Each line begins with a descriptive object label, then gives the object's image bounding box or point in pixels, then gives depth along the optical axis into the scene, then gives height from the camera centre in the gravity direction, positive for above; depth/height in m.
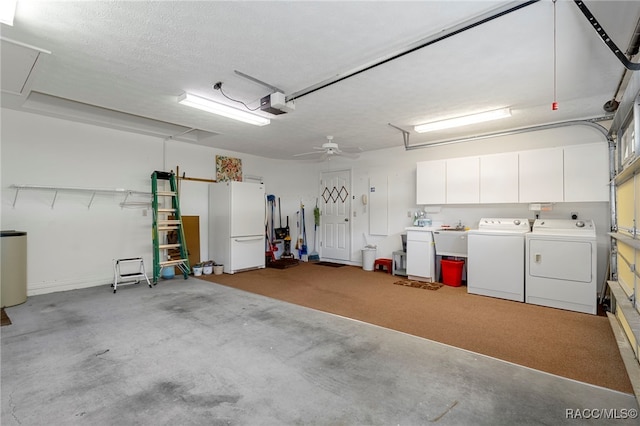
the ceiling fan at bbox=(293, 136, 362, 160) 5.43 +1.47
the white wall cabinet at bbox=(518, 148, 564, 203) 4.55 +0.59
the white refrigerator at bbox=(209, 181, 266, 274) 6.30 -0.24
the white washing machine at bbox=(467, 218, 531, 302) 4.42 -0.71
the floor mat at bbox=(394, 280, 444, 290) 5.24 -1.28
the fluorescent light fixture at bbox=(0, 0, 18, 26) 2.10 +1.44
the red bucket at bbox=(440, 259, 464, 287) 5.33 -1.04
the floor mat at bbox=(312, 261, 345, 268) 7.29 -1.26
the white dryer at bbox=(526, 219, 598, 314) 3.90 -0.73
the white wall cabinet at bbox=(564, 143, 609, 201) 4.25 +0.59
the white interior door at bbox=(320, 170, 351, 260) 7.74 -0.03
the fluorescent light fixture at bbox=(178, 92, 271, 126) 3.78 +1.42
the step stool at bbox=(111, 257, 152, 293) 5.03 -1.03
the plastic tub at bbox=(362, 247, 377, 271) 6.79 -1.02
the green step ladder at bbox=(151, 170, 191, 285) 5.43 -0.25
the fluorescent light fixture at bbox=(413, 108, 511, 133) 4.27 +1.41
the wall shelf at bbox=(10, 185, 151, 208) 4.49 +0.40
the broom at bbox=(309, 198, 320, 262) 8.21 -0.65
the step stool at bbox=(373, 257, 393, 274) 6.54 -1.12
